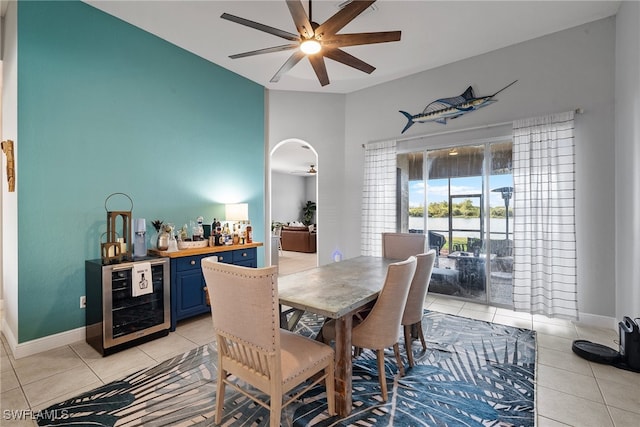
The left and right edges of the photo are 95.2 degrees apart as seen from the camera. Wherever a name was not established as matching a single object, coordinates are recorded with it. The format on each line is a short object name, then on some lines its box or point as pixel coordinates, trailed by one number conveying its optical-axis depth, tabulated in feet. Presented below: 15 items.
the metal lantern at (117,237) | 8.87
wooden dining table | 5.64
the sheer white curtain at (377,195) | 14.98
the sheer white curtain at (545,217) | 10.63
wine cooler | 8.39
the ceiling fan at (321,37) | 6.88
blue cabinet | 10.19
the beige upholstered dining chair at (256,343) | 4.65
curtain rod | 10.60
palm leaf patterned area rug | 5.81
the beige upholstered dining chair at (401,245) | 10.60
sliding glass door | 12.41
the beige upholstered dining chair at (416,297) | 7.37
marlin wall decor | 12.63
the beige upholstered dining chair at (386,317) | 6.00
